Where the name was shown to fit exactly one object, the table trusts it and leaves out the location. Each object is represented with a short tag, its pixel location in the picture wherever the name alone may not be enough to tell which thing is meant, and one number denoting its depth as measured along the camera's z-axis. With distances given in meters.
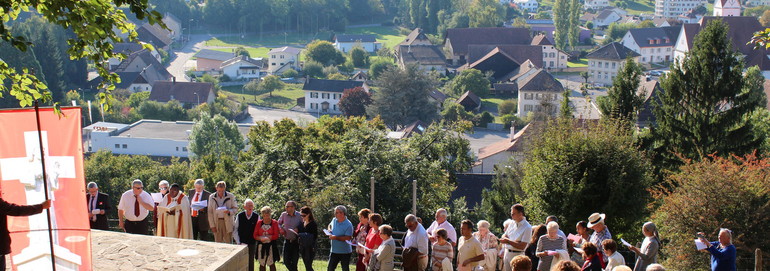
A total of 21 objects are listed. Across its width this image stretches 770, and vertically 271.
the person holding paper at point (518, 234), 9.99
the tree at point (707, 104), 24.23
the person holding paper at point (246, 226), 11.12
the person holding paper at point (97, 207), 11.78
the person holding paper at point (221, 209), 11.65
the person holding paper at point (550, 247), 9.45
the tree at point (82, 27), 7.68
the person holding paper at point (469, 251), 9.63
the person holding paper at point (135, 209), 11.73
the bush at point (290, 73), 98.31
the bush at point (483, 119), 72.50
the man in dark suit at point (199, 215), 11.83
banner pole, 7.93
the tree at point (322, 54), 103.38
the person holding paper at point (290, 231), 10.93
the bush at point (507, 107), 76.88
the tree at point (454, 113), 73.38
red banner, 8.15
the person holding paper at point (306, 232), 10.91
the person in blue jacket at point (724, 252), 9.20
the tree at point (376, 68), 93.44
